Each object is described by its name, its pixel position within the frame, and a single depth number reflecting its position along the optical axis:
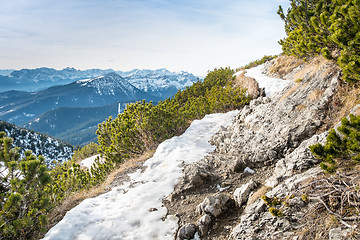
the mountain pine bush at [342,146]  3.81
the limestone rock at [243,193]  6.00
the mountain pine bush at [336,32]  5.27
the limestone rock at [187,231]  5.62
